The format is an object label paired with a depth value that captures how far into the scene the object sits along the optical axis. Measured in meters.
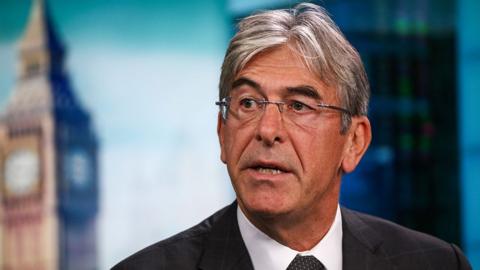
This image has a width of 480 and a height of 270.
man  2.55
